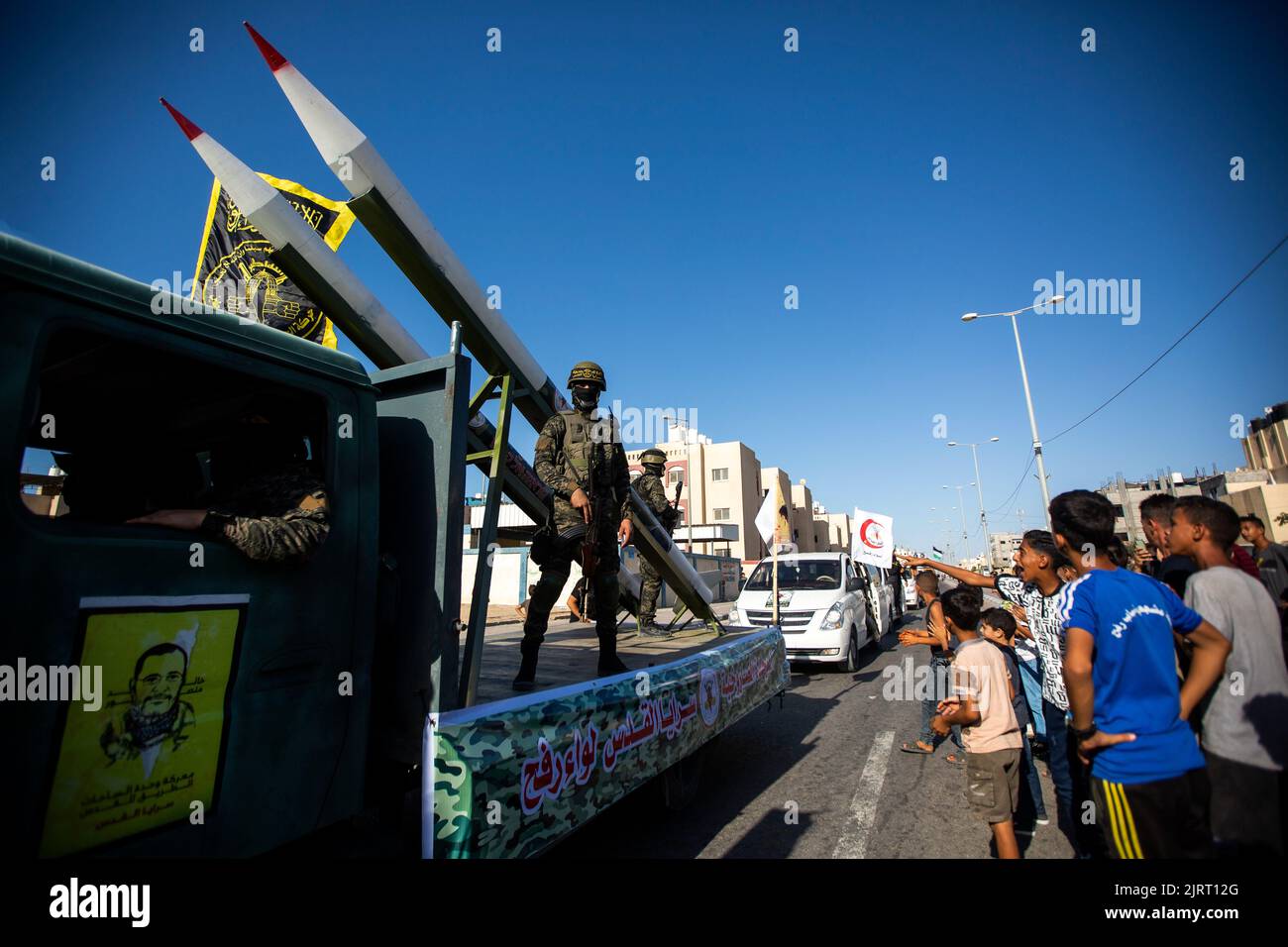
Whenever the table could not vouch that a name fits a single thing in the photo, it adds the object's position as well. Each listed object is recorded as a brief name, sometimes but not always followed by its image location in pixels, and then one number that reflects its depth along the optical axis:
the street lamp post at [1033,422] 18.08
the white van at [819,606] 8.88
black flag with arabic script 3.81
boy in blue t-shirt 1.89
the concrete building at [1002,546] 83.88
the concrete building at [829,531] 72.25
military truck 1.37
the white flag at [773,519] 7.54
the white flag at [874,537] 8.59
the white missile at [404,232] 3.53
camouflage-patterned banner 1.83
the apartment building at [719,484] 51.19
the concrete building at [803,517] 60.06
